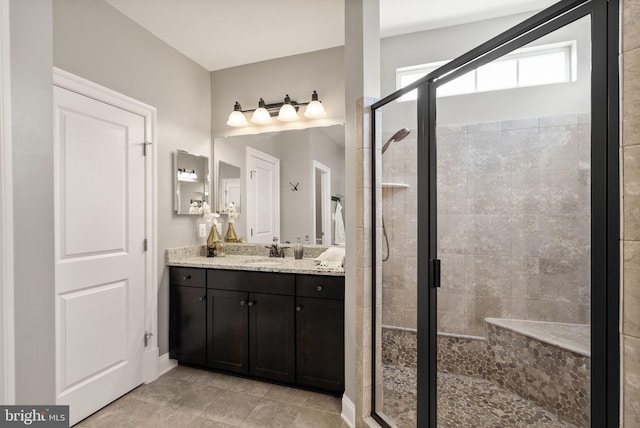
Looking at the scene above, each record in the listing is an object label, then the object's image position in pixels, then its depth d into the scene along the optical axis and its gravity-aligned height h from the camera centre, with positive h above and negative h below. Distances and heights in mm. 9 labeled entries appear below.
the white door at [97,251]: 1867 -251
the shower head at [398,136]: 1712 +437
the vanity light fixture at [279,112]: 2676 +912
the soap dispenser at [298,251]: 2691 -330
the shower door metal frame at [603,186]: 804 +72
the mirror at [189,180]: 2676 +301
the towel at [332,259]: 2254 -351
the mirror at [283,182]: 2652 +278
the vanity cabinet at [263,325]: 2145 -835
